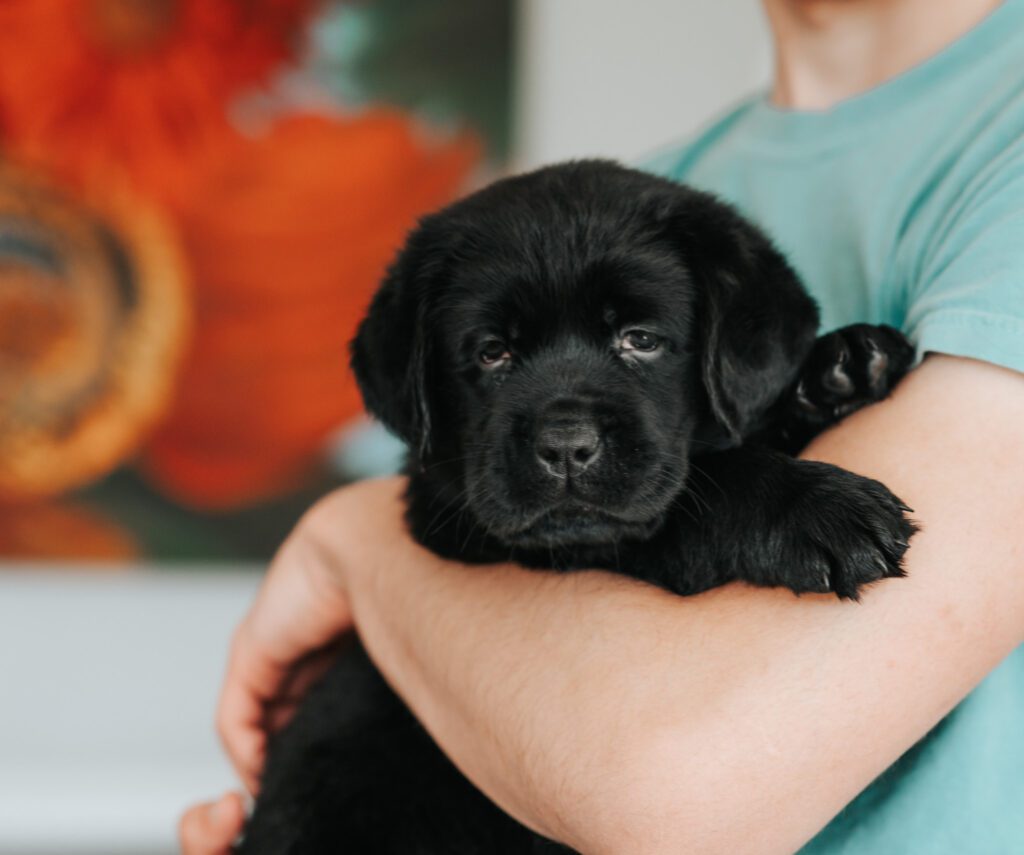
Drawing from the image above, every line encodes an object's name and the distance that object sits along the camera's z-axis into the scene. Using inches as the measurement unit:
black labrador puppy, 42.0
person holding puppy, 30.5
